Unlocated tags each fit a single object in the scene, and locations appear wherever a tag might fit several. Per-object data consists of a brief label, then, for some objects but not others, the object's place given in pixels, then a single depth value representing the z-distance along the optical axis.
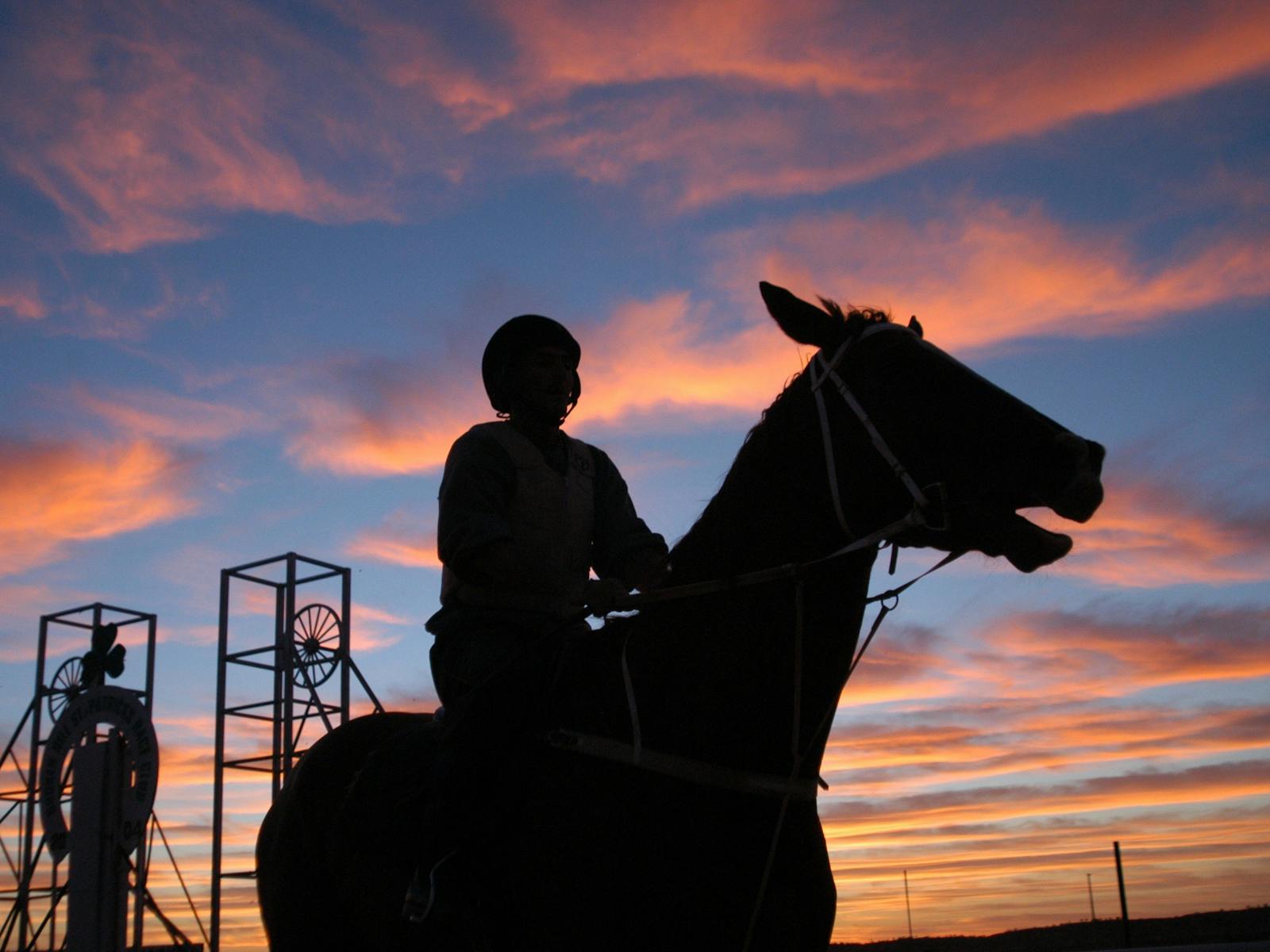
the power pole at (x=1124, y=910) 18.67
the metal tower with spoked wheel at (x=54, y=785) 15.59
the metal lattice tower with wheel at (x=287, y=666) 17.47
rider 3.65
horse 3.18
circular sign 14.02
